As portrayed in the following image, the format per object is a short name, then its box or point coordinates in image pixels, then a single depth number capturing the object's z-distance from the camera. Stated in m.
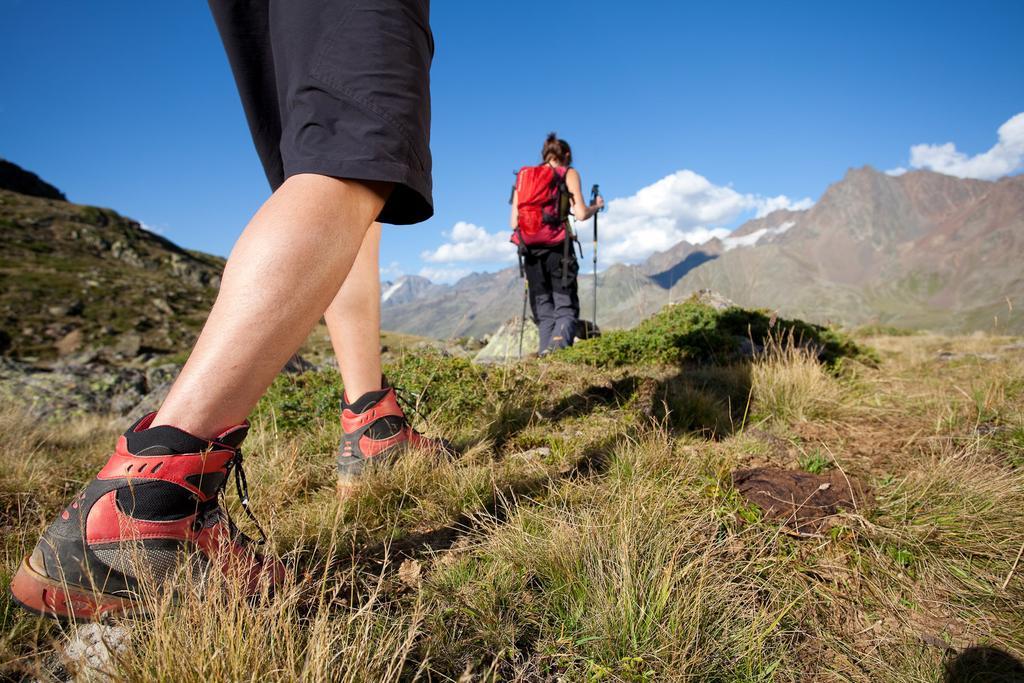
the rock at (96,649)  0.98
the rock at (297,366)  5.62
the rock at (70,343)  48.66
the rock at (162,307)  64.25
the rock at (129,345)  44.27
